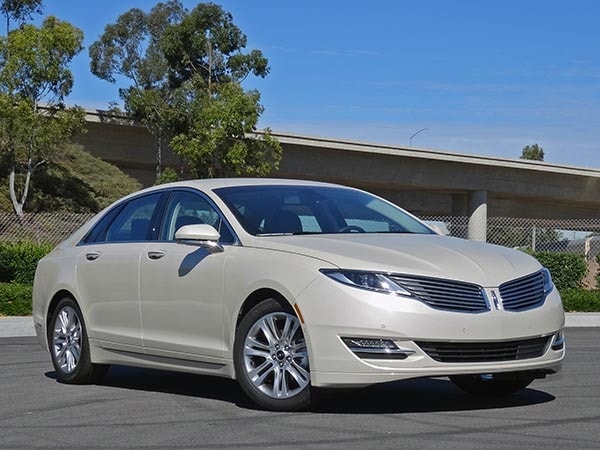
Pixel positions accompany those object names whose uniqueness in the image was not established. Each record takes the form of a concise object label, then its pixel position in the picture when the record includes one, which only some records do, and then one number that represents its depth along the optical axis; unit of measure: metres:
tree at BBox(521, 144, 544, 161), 123.69
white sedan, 6.93
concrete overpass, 53.12
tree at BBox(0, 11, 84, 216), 37.88
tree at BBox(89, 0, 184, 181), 53.31
